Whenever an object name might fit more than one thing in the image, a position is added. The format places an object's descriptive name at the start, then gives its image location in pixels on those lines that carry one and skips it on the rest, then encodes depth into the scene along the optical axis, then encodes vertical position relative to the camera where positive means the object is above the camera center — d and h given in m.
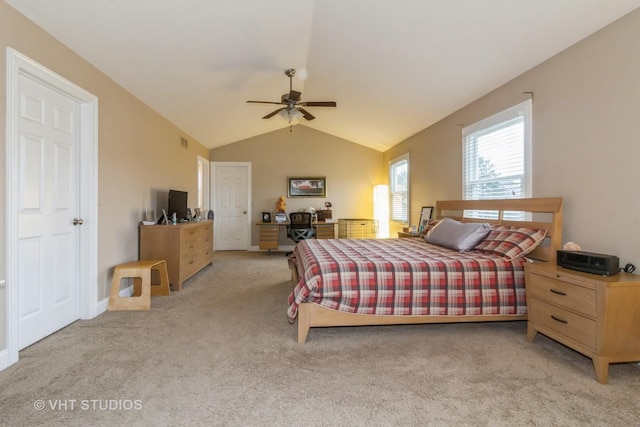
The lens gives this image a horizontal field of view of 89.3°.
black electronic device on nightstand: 2.00 -0.32
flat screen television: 4.49 +0.10
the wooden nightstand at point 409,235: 4.89 -0.34
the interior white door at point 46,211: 2.33 +0.00
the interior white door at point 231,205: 7.38 +0.15
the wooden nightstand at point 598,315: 1.88 -0.62
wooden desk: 6.83 -0.43
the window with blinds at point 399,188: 6.10 +0.48
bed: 2.46 -0.57
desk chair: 6.67 -0.29
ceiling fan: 4.01 +1.36
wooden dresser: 3.96 -0.43
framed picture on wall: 7.43 +0.59
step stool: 3.23 -0.77
